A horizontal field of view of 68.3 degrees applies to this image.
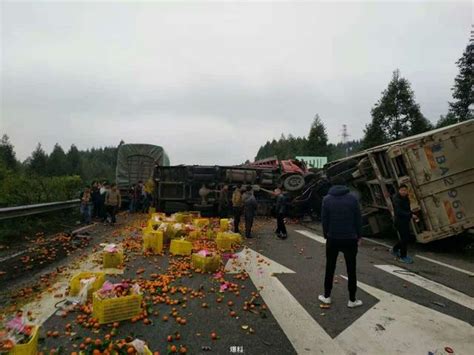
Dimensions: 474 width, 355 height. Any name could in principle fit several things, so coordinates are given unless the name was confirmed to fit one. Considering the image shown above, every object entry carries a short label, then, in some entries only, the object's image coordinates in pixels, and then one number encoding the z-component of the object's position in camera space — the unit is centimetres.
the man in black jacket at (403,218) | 824
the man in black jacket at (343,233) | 525
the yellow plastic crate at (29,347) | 321
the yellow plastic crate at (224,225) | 1151
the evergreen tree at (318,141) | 6761
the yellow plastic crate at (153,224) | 936
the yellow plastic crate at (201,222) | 1146
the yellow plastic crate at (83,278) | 512
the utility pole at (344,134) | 9806
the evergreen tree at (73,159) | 9331
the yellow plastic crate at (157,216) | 1071
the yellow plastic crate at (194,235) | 968
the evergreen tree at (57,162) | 8156
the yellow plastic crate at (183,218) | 1149
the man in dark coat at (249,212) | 1129
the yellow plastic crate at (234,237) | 927
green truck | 2014
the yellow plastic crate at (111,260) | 710
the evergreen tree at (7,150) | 7132
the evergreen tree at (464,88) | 4381
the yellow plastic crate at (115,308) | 432
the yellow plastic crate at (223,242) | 912
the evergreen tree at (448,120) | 4512
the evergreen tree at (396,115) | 4384
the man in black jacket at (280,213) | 1113
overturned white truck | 901
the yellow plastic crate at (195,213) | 1429
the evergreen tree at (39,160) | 7875
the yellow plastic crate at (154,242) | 852
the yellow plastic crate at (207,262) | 680
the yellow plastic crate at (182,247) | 827
